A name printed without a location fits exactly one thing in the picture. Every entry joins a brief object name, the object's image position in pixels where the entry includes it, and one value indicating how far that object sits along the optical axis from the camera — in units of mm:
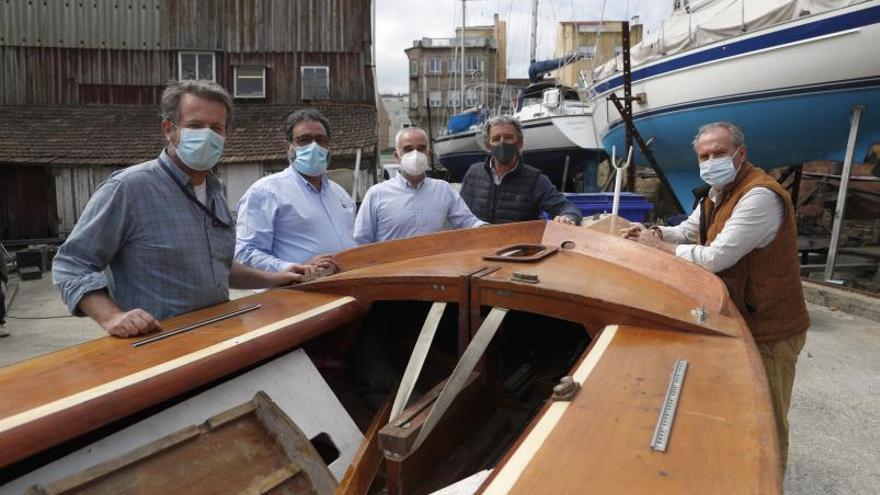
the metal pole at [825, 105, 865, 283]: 7215
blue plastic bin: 7871
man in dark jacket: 3861
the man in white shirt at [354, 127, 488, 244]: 3705
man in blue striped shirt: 1891
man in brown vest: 2445
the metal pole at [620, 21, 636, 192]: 9284
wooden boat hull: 1172
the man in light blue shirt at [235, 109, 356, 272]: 3002
